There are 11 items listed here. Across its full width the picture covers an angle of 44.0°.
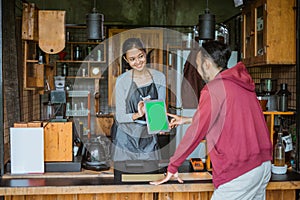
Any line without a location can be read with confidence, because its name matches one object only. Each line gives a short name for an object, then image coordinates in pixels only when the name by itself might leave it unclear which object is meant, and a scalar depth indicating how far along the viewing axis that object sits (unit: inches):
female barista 110.3
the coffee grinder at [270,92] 111.2
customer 73.4
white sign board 88.2
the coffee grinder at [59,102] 94.7
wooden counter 81.9
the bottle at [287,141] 96.7
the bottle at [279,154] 93.7
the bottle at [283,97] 105.6
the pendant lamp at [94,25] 110.1
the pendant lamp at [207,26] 112.9
